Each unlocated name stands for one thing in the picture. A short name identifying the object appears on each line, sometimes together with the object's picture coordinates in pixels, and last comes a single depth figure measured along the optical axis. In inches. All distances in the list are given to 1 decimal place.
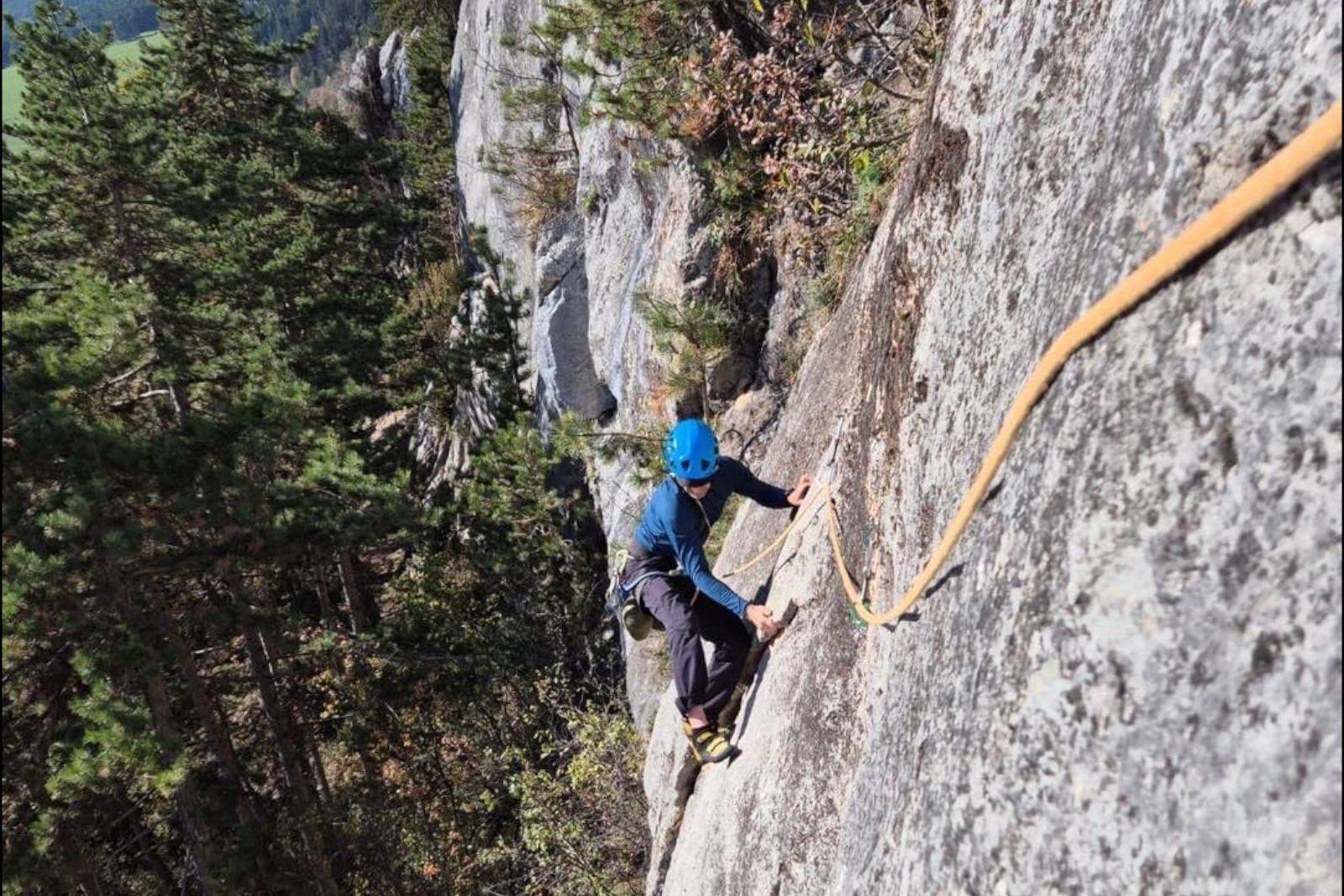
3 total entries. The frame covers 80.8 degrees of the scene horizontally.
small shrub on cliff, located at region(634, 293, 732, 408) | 394.0
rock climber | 199.0
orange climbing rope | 60.6
